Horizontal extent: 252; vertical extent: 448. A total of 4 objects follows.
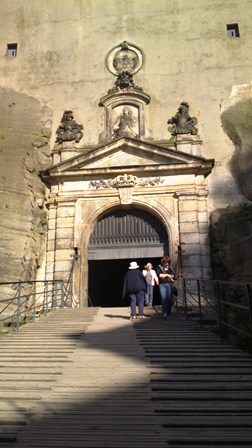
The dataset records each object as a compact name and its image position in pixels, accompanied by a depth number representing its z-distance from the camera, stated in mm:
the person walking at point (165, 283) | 7750
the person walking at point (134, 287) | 7719
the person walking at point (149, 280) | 9672
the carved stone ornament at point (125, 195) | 12164
